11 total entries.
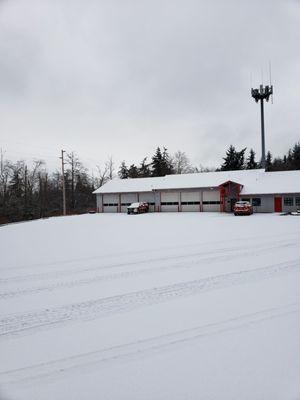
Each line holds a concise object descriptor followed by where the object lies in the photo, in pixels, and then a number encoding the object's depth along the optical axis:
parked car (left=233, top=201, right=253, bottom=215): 35.06
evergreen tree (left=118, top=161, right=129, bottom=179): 78.94
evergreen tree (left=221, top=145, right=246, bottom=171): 64.03
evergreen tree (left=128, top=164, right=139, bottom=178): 77.12
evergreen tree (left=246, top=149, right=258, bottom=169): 71.50
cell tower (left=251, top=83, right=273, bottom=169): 53.04
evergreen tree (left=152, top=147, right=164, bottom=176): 71.24
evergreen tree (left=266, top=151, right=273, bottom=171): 75.01
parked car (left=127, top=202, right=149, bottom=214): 43.55
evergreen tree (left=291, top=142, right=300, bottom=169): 67.01
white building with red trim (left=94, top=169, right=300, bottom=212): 38.19
